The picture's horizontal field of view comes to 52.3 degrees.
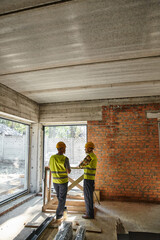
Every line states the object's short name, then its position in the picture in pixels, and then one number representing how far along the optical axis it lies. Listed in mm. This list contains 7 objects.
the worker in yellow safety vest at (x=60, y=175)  3760
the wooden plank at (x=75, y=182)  4547
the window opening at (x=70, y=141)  6199
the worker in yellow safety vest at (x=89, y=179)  3969
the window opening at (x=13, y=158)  4840
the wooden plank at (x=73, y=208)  4352
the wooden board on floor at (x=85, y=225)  3379
